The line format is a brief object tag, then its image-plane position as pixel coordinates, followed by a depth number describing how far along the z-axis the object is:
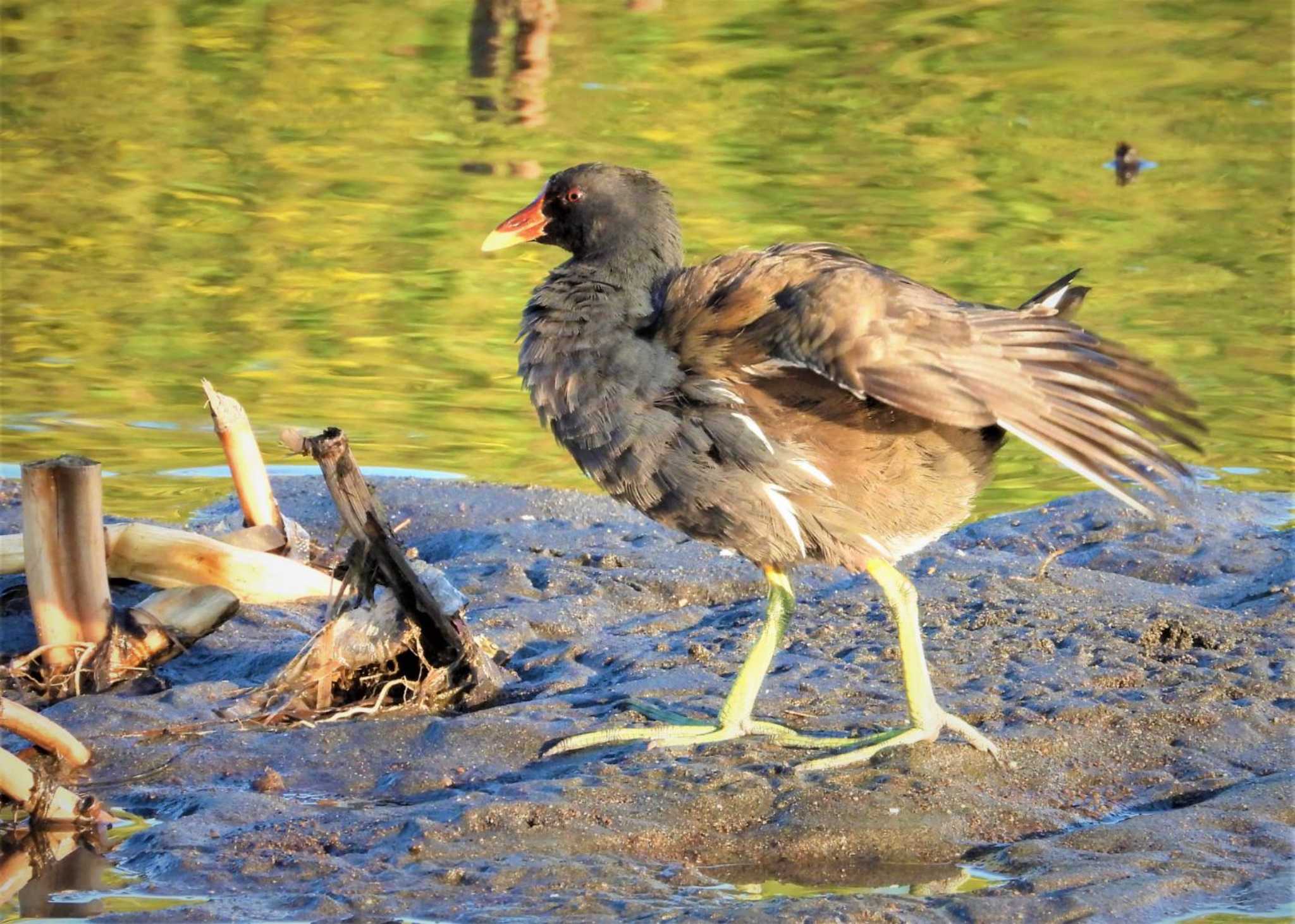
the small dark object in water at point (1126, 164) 26.08
